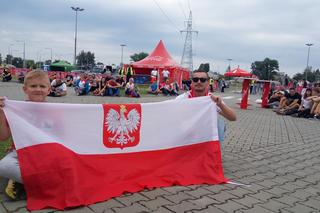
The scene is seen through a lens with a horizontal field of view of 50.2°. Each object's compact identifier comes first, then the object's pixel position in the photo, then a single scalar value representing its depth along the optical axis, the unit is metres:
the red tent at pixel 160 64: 30.84
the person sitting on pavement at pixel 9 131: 3.61
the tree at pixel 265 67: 101.19
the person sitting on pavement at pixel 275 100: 19.44
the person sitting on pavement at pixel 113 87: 20.70
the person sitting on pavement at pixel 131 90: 20.95
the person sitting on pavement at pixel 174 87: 25.65
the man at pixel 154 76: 28.66
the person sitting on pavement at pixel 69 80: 30.95
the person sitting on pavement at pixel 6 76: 29.51
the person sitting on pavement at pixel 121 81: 23.10
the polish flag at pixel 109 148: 3.56
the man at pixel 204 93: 5.02
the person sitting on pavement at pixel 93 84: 21.88
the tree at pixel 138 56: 123.25
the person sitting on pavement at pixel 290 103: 16.56
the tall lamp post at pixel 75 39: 55.15
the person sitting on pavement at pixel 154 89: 24.80
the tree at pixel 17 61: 107.18
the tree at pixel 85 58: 120.50
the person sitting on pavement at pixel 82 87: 20.58
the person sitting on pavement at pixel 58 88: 17.73
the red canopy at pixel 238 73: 28.10
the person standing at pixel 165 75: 28.23
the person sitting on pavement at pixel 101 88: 20.77
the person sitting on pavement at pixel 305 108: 15.88
